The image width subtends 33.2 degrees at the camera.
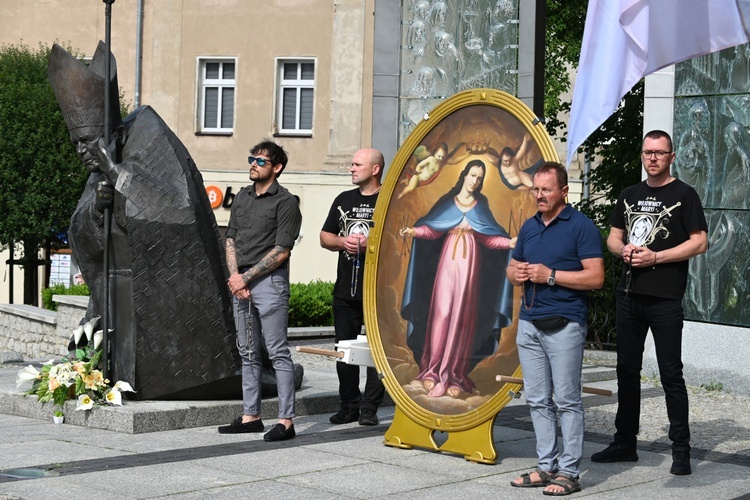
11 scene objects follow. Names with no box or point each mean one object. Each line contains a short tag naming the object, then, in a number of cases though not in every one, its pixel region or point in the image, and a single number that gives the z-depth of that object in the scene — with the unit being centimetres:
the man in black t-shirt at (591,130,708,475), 721
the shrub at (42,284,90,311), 2133
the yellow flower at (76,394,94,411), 855
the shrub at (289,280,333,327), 1911
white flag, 579
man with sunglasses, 820
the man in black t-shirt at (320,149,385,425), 884
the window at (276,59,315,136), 2973
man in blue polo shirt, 662
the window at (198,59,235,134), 3033
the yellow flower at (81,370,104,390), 872
